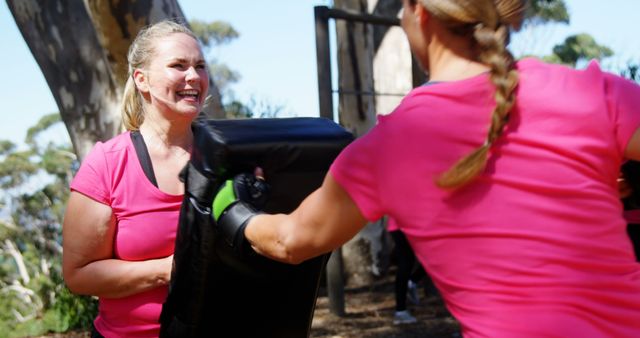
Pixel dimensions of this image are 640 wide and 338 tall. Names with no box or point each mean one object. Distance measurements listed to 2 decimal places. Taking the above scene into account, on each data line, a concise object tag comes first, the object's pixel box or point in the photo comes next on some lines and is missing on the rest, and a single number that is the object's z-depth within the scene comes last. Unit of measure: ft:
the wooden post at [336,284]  25.57
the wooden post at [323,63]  25.17
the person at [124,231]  8.73
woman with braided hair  5.31
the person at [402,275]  25.96
